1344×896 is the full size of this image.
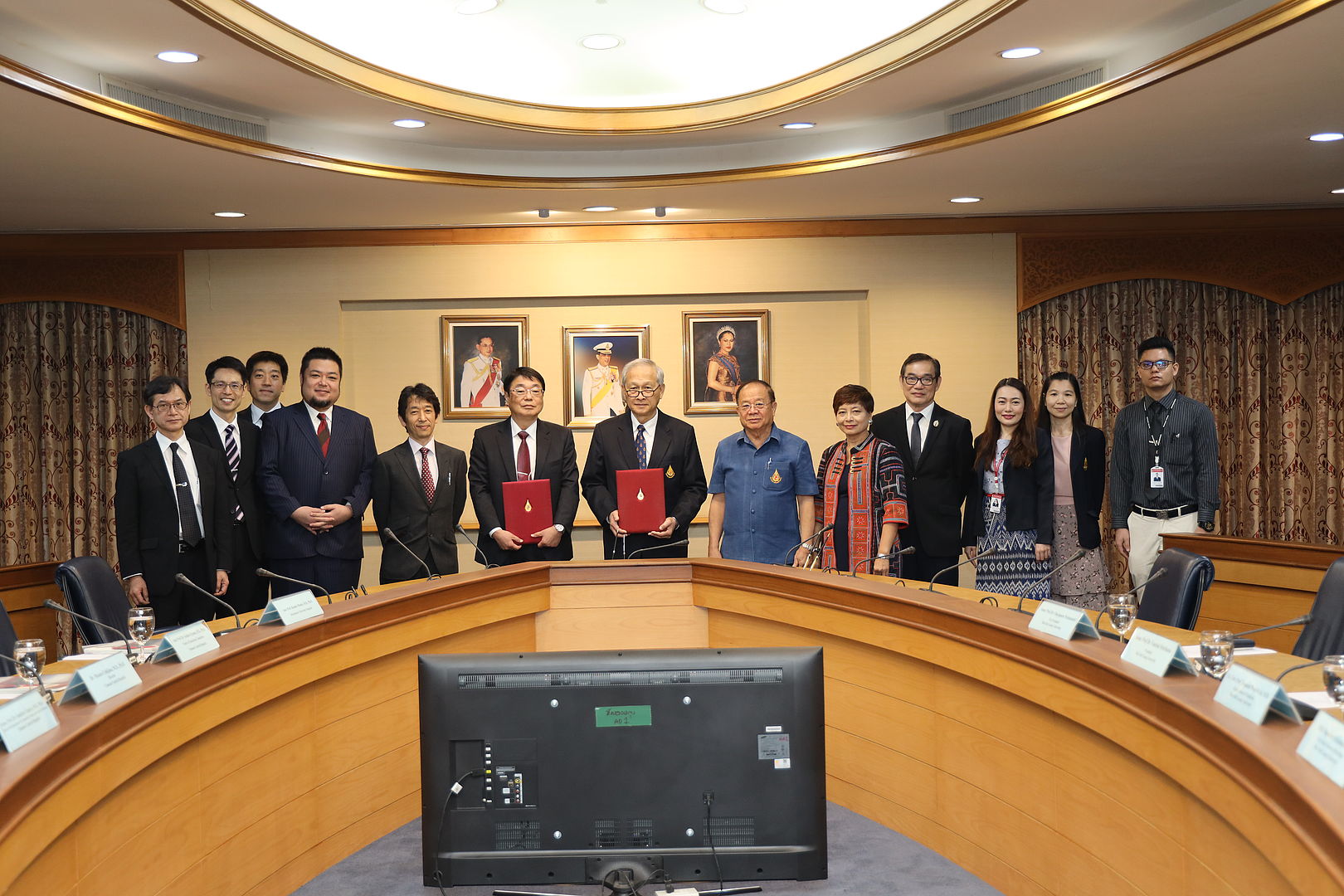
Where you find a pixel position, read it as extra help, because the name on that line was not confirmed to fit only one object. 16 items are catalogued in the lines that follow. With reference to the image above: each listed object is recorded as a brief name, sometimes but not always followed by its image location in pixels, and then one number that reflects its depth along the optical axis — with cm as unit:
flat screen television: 193
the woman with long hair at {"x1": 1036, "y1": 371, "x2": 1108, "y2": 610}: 485
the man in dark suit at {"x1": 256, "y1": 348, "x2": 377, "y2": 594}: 480
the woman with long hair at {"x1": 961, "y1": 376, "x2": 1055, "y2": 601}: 479
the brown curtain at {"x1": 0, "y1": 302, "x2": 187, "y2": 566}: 722
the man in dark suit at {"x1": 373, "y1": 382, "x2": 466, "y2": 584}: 469
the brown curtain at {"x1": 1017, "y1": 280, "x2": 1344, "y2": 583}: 715
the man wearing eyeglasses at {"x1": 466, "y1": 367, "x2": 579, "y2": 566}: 466
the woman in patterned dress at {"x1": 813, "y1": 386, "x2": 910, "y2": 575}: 441
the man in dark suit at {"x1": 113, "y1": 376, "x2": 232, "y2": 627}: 443
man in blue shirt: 455
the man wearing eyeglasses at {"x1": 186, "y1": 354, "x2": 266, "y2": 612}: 478
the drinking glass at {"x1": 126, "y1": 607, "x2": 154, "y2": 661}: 266
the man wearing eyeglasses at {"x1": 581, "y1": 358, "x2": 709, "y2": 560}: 477
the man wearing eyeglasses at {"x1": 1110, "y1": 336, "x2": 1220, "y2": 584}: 521
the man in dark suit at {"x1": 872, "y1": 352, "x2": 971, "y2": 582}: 500
